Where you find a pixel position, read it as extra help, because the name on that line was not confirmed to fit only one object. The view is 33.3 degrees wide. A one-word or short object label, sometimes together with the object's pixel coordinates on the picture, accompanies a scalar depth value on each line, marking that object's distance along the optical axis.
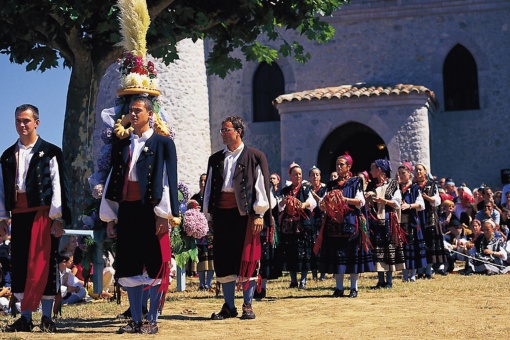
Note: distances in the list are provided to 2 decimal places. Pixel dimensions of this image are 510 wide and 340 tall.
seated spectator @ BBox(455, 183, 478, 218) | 18.78
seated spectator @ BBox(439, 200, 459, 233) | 17.36
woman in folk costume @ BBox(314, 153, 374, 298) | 11.20
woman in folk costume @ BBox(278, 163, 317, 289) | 12.77
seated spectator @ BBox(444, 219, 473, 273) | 15.88
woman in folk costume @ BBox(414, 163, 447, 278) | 14.16
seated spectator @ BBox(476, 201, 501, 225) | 16.91
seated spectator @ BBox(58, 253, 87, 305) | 11.39
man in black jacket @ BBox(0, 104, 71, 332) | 7.84
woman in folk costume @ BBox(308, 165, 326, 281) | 12.68
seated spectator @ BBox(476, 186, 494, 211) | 17.10
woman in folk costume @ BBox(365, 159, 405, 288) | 12.48
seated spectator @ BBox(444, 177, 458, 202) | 19.67
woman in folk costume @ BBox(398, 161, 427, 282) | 13.41
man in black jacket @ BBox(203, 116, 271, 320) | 8.72
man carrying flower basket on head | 7.52
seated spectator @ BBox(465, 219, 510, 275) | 15.45
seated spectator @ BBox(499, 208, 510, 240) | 16.83
